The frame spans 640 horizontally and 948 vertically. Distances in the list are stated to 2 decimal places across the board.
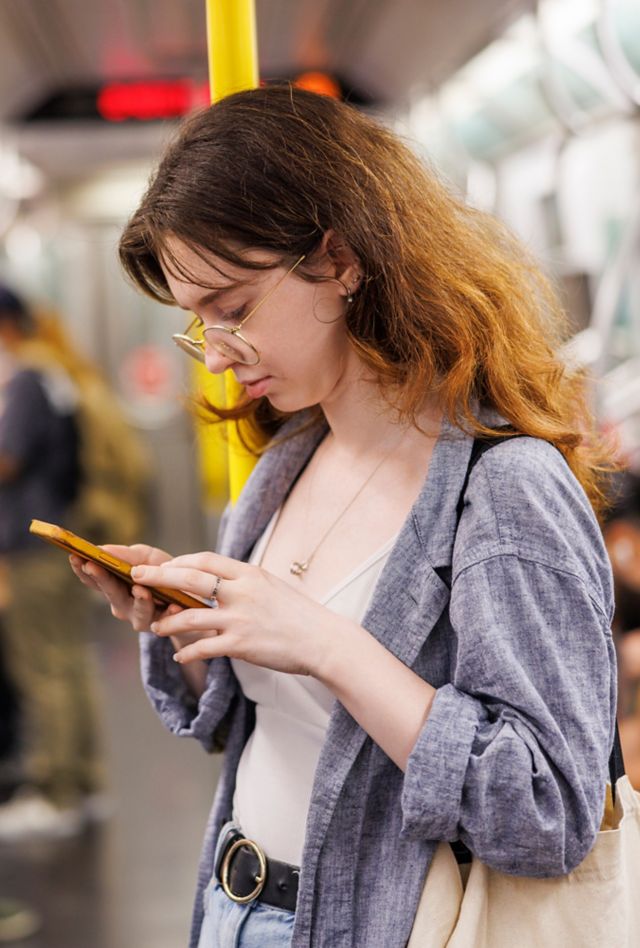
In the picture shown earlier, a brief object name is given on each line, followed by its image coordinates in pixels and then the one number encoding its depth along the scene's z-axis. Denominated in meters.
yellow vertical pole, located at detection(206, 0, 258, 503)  1.56
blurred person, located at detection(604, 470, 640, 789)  2.78
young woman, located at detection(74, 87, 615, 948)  1.17
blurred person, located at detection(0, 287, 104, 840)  4.20
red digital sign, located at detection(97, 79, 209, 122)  7.85
